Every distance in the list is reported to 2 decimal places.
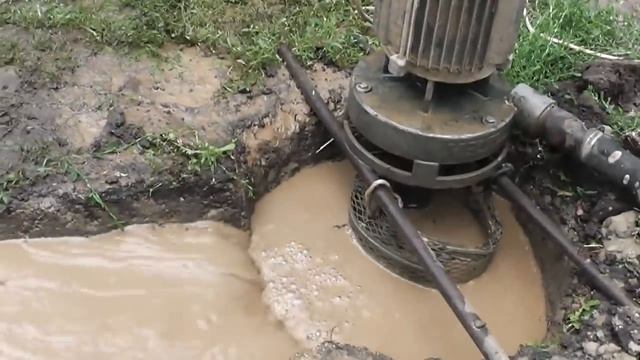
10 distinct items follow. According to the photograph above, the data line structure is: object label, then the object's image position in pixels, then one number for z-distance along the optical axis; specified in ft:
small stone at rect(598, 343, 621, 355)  8.62
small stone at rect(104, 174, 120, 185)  10.14
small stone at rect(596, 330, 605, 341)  8.78
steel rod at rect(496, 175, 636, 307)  9.12
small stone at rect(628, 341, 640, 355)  8.50
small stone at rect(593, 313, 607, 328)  8.93
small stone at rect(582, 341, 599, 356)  8.69
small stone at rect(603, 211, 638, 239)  9.84
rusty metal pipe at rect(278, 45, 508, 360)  8.40
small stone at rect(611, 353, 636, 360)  8.51
